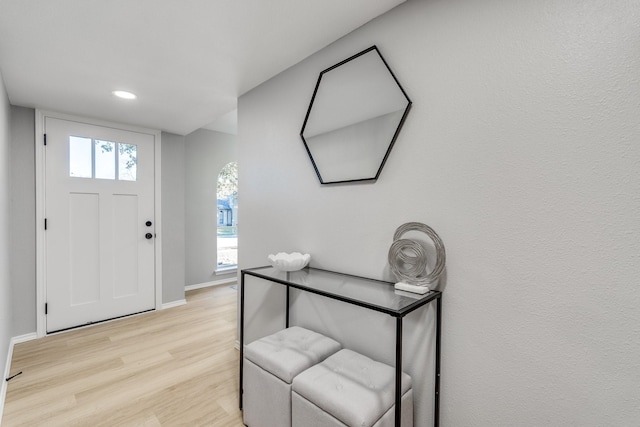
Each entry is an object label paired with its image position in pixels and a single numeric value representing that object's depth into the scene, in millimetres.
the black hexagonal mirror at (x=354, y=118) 1425
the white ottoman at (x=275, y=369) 1339
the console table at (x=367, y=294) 1047
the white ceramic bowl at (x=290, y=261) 1733
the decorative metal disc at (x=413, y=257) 1233
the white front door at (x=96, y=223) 2779
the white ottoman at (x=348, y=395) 1080
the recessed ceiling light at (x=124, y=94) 2303
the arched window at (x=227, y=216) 4645
